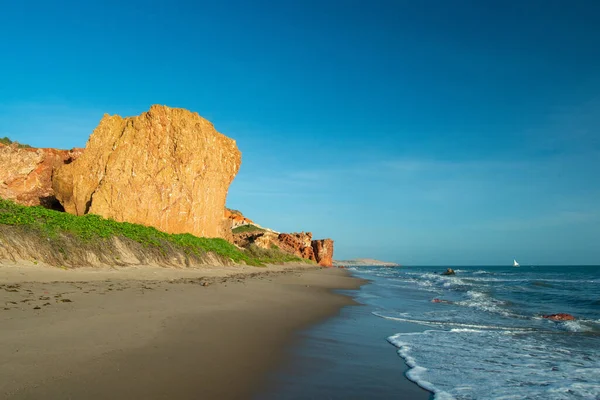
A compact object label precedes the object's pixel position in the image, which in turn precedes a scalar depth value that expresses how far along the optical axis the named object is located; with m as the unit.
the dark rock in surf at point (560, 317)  12.61
